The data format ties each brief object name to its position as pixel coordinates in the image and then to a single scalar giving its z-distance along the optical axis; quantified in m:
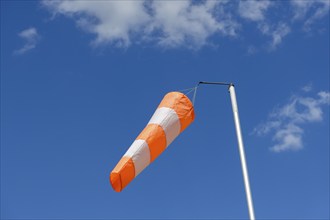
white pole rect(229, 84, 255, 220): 10.09
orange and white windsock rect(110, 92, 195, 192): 11.16
